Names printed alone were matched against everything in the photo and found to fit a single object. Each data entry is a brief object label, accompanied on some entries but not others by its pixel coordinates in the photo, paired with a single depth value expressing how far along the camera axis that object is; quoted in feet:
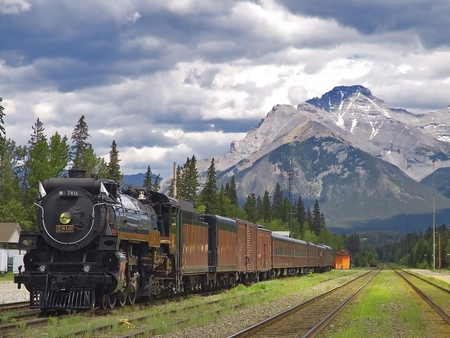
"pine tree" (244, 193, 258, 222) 558.44
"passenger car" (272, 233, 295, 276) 194.70
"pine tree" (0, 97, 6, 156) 231.91
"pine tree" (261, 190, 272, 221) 589.32
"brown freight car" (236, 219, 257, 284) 143.02
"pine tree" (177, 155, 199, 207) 370.96
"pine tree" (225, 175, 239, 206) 508.94
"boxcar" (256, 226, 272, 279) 167.12
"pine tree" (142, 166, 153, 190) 380.91
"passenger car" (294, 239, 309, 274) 237.70
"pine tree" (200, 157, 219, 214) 376.70
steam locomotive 73.77
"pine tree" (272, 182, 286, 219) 614.34
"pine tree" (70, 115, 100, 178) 330.13
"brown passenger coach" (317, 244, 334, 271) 324.60
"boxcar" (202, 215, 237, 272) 120.67
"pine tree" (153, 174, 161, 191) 358.51
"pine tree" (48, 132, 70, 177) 263.49
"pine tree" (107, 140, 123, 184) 298.76
